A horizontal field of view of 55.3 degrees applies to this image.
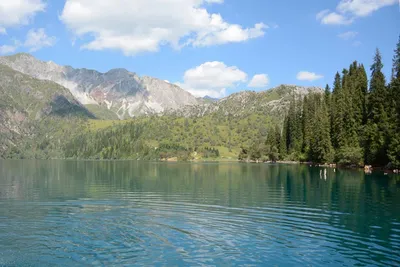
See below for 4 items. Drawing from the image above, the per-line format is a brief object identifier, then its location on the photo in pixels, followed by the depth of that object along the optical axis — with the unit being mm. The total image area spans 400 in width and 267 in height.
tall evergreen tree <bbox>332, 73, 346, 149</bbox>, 138250
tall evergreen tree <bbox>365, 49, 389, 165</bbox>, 107781
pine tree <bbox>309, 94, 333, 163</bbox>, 148125
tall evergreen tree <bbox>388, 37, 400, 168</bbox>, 98006
